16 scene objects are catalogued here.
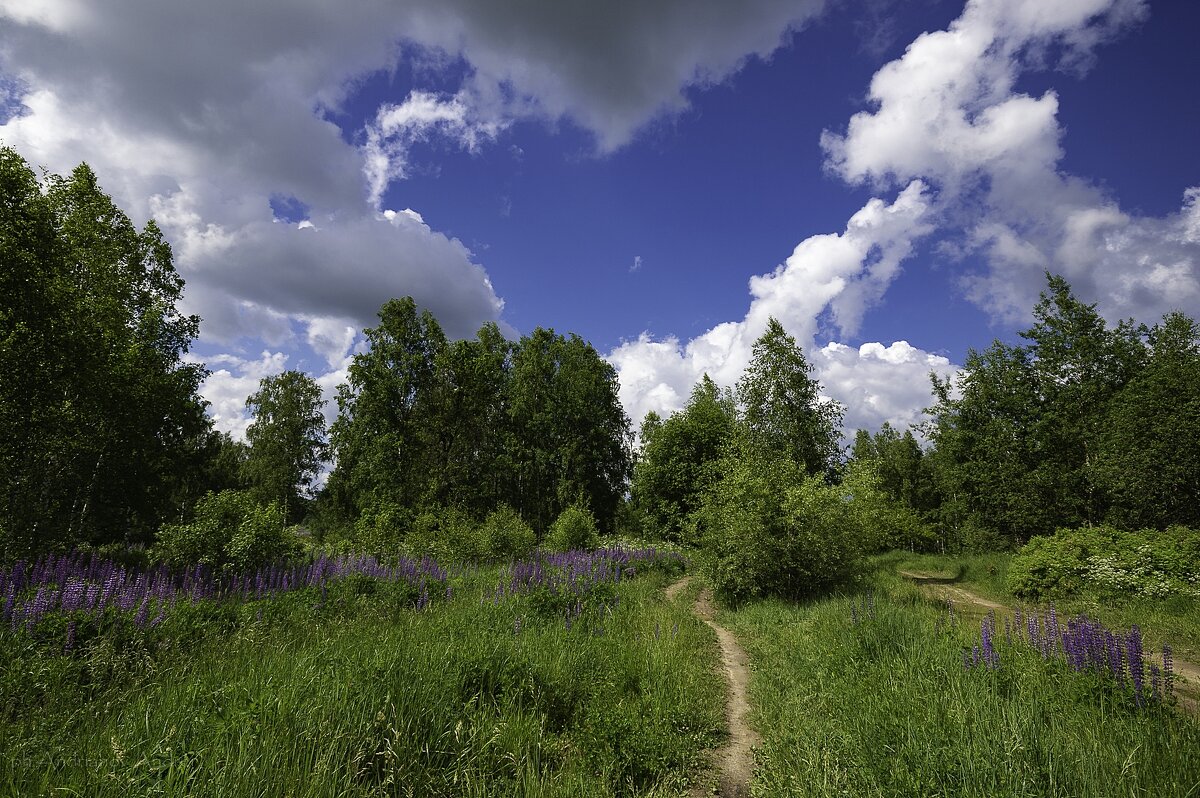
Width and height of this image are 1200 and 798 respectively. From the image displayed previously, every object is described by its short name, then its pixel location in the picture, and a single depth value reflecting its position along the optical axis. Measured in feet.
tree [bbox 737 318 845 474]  84.28
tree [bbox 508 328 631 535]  109.81
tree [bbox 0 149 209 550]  36.01
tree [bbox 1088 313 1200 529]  56.54
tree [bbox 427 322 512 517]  102.73
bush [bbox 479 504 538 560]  57.41
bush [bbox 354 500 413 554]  57.67
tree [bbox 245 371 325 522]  121.90
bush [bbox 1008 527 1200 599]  35.96
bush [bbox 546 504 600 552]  66.90
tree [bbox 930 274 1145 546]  83.20
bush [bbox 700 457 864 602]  43.09
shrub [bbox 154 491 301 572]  32.24
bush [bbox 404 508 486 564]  54.34
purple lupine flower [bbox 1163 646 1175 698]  13.84
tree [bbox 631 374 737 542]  89.45
